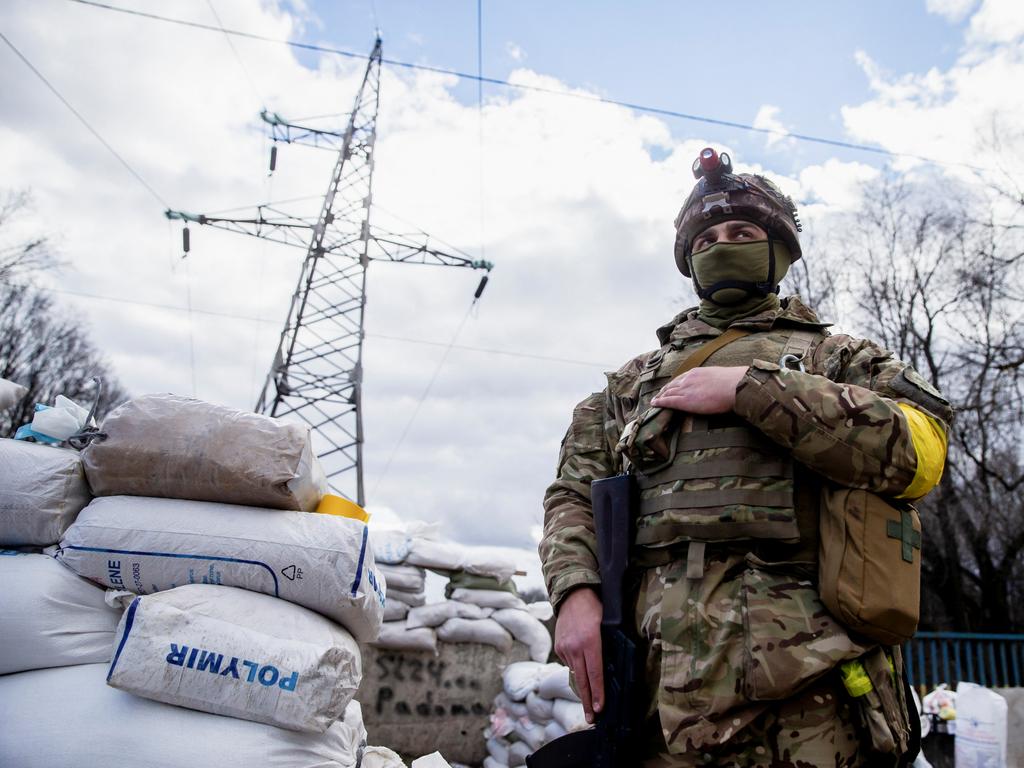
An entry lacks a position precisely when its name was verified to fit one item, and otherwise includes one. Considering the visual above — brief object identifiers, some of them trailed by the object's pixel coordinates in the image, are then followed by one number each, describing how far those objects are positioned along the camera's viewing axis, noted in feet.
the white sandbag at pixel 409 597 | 16.39
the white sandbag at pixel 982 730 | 13.96
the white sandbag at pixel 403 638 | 15.99
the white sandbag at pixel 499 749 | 15.66
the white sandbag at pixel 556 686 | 14.05
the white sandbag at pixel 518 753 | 15.03
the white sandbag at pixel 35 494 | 6.91
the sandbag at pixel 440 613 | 16.47
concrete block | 16.10
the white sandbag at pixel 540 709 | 14.51
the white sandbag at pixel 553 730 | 13.98
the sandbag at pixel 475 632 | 16.74
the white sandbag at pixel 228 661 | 6.07
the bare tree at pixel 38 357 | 63.82
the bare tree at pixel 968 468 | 46.21
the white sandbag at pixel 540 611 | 18.61
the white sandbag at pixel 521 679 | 15.55
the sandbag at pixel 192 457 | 7.18
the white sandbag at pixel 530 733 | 14.57
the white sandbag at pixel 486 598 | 17.40
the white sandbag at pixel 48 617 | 6.44
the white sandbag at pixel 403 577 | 16.24
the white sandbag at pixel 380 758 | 8.22
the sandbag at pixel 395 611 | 16.25
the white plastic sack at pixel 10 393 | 7.86
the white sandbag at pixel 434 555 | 16.66
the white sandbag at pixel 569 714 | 13.46
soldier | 3.86
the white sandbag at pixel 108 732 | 5.90
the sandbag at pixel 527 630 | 17.44
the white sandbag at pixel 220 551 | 6.93
